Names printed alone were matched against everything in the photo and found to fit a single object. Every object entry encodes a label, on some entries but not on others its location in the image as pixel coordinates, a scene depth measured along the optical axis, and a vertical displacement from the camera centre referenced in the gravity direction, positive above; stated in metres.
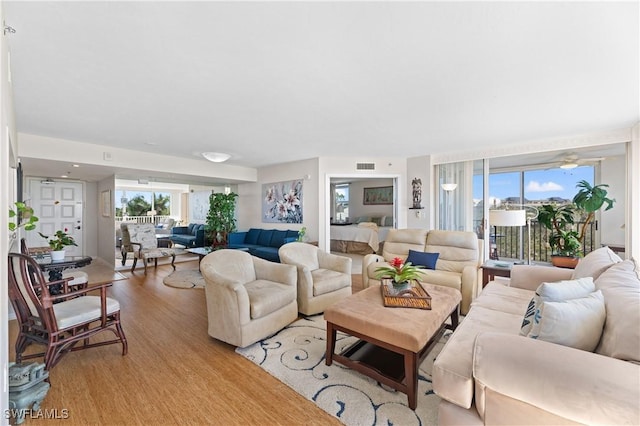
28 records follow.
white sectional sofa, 1.01 -0.68
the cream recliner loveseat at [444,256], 3.29 -0.64
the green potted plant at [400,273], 2.52 -0.58
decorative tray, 2.23 -0.73
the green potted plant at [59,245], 3.05 -0.38
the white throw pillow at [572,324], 1.28 -0.54
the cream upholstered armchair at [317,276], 3.16 -0.81
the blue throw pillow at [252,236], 6.48 -0.59
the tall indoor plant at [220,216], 6.33 -0.09
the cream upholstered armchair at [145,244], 5.57 -0.69
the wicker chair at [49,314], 1.96 -0.82
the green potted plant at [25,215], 2.26 -0.02
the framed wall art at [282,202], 6.05 +0.24
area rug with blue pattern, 1.72 -1.27
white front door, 6.08 +0.10
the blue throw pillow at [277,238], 5.90 -0.58
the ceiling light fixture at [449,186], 5.24 +0.50
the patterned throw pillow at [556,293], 1.54 -0.48
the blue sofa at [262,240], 5.50 -0.66
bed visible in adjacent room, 7.18 -0.72
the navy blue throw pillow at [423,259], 3.74 -0.66
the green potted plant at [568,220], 4.18 -0.14
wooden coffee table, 1.78 -0.87
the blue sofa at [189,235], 7.55 -0.67
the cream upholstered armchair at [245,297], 2.40 -0.81
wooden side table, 3.40 -0.76
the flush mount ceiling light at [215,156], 4.37 +0.92
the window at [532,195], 5.54 +0.36
